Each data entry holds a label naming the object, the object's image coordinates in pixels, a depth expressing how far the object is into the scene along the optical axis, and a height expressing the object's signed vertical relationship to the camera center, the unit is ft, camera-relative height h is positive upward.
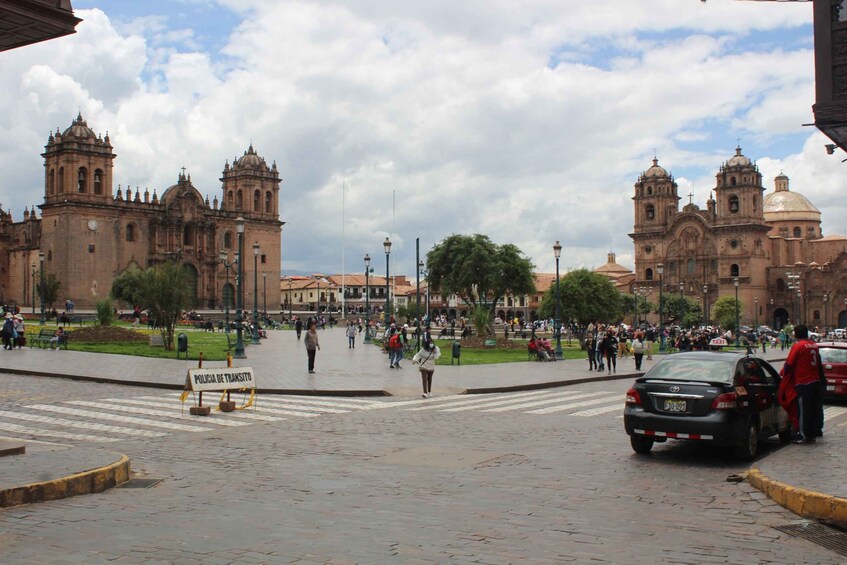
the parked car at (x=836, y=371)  58.18 -3.67
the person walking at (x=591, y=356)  93.15 -3.62
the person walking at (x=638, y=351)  95.04 -3.23
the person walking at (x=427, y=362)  61.93 -2.63
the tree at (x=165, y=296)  108.68 +4.75
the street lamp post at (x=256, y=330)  145.77 +0.03
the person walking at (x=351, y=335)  130.72 -1.05
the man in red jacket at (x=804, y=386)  36.96 -2.98
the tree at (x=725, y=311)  312.50 +3.85
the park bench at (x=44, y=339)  110.83 -0.69
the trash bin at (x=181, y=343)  97.86 -1.35
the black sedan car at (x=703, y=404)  33.37 -3.41
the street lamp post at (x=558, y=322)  114.73 +0.26
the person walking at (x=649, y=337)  166.24 -3.08
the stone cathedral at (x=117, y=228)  261.44 +36.35
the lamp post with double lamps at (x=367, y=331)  154.71 -0.65
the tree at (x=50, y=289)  244.83 +13.53
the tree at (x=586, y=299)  175.73 +5.39
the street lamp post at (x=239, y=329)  95.30 +0.17
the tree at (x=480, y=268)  168.25 +11.87
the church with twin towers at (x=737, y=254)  346.74 +29.28
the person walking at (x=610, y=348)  92.32 -2.77
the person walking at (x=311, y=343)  78.89 -1.33
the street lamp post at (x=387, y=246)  140.94 +14.01
